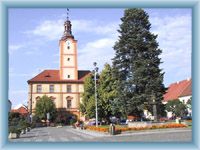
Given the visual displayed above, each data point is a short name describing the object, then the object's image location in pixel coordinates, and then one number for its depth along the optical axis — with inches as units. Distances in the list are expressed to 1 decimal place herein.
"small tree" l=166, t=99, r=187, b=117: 2778.1
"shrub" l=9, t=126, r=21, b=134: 1280.9
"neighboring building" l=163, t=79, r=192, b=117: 3395.7
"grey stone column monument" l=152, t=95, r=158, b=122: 1574.8
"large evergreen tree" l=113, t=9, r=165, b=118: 1568.7
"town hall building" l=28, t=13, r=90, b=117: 3395.7
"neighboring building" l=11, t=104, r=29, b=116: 4007.9
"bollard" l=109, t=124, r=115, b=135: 1245.9
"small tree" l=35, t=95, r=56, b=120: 3090.6
